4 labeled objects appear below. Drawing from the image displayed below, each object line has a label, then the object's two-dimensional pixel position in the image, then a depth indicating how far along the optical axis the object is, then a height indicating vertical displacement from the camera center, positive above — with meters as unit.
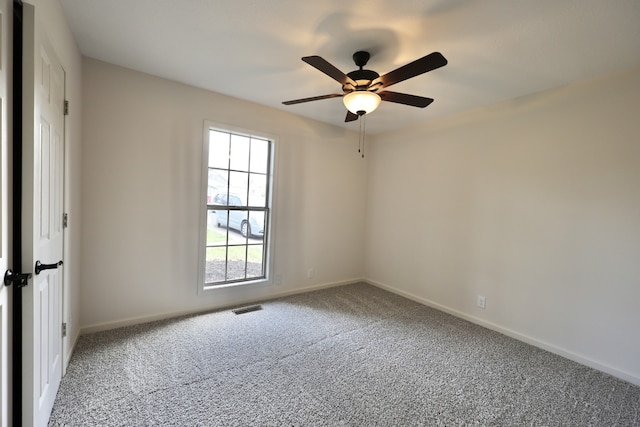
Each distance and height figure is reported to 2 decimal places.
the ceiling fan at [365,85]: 1.78 +0.80
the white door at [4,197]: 1.02 -0.07
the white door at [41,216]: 1.17 -0.16
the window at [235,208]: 3.14 -0.17
